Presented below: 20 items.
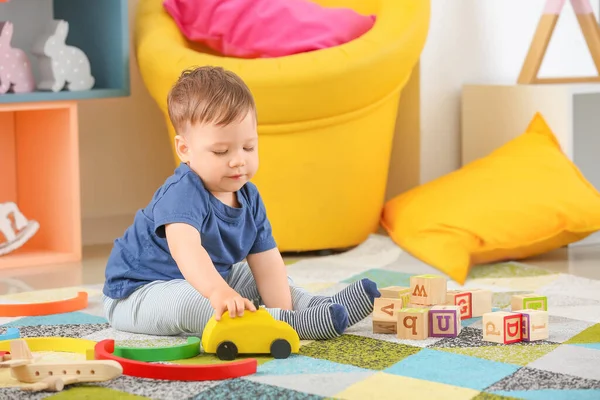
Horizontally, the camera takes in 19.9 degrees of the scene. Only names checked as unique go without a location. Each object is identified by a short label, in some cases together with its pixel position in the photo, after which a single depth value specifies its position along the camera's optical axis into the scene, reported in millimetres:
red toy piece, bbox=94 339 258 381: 2405
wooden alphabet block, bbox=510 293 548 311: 2755
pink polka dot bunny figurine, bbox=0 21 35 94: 3413
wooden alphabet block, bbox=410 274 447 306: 2742
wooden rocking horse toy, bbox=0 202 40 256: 3506
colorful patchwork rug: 2362
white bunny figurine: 3487
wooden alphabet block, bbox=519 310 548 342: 2624
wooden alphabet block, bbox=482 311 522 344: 2606
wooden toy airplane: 2390
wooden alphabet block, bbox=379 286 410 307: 2754
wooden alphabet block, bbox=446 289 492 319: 2770
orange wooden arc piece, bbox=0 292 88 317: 2877
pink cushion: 3512
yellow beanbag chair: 3375
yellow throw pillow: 3365
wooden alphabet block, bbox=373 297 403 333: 2672
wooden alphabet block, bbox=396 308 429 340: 2634
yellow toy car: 2508
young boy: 2613
